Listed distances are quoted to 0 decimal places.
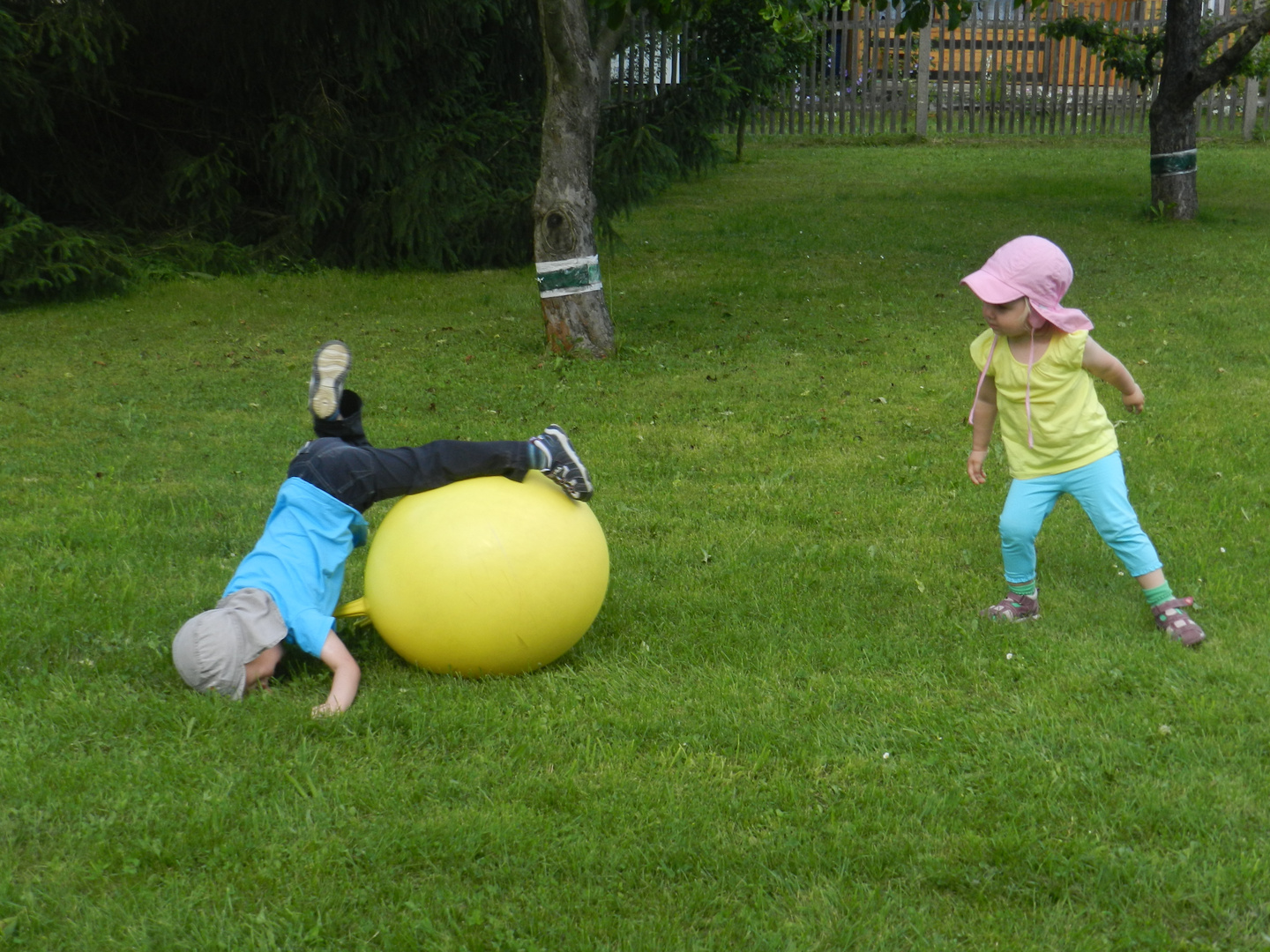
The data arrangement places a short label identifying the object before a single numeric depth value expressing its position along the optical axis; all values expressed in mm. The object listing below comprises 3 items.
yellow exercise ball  4160
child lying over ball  4117
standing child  4453
